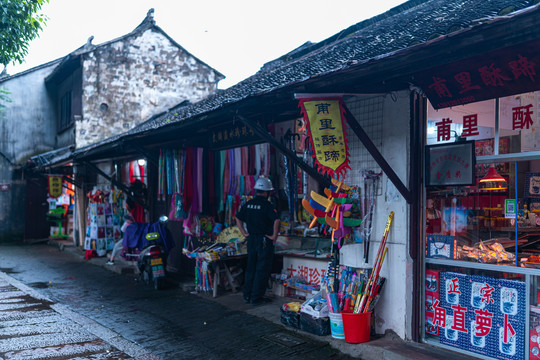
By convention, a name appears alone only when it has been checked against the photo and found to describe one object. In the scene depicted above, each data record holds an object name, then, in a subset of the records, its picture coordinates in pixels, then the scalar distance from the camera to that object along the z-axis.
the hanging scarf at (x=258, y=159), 8.96
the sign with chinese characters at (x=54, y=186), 17.44
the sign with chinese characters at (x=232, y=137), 8.23
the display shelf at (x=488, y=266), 4.75
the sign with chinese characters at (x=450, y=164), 5.16
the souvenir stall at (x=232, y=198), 8.16
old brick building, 17.05
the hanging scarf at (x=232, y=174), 9.45
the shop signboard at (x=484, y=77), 4.05
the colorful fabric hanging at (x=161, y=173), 10.30
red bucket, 5.62
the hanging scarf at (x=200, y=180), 9.80
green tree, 9.33
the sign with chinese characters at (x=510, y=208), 5.10
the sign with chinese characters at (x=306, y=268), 7.50
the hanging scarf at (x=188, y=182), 9.74
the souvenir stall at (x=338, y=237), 5.41
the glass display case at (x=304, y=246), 7.79
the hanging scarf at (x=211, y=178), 9.91
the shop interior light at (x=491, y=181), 5.21
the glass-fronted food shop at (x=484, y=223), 4.80
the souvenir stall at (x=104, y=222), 14.24
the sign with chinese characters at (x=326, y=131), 5.38
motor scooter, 9.63
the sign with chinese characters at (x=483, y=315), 4.84
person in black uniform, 7.85
